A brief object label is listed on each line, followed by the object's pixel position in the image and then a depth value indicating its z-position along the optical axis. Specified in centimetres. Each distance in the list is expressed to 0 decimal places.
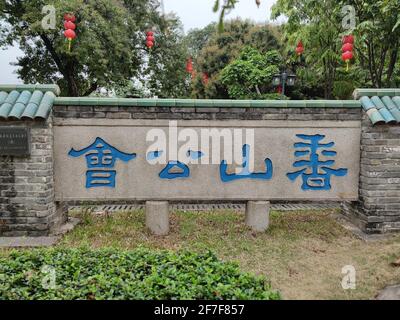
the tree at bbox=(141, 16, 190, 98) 1609
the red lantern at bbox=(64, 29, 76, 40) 889
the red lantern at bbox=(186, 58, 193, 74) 1512
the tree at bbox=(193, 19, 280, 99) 1677
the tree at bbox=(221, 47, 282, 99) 1317
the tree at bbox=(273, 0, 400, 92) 804
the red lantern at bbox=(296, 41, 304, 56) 948
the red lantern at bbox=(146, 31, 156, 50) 1251
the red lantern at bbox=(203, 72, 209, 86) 1744
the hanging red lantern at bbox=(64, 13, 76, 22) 901
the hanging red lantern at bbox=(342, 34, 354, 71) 754
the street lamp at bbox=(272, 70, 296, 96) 1172
